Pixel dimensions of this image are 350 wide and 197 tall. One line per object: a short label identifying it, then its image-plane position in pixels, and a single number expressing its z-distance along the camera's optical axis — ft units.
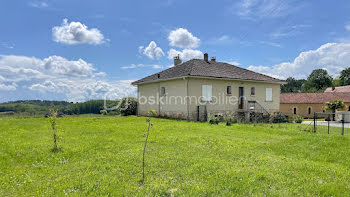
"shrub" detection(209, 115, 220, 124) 48.88
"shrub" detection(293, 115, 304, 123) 65.05
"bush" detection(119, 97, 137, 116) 79.05
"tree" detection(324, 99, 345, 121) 91.15
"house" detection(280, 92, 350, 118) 121.80
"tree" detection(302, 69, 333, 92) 230.07
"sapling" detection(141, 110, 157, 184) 13.06
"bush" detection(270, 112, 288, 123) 63.35
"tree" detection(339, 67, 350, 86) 223.30
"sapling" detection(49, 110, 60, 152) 23.35
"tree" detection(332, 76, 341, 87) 232.90
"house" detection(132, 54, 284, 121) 57.93
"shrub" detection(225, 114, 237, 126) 46.08
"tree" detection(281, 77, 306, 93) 281.95
